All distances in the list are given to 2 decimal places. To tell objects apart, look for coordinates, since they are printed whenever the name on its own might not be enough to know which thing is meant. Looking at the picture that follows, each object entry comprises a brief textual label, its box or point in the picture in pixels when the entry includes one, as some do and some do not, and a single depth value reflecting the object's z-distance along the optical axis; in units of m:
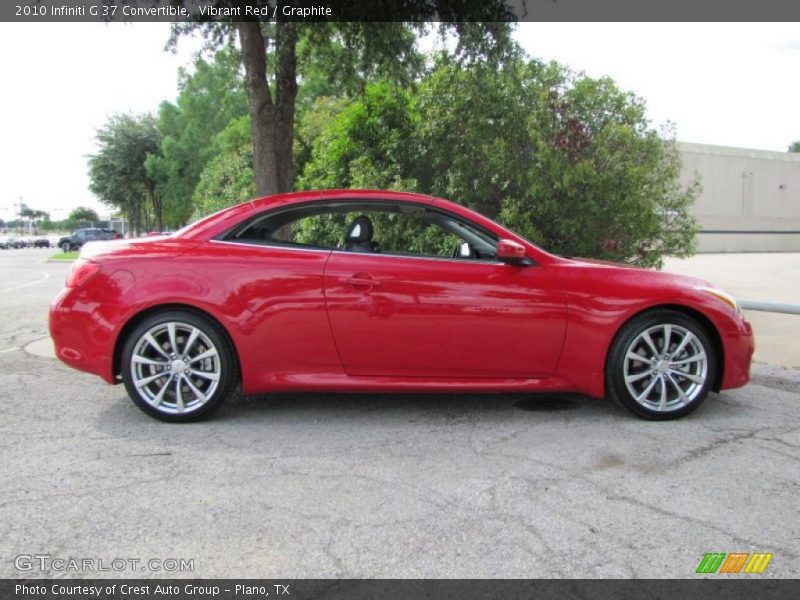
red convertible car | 4.16
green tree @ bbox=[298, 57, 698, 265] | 8.15
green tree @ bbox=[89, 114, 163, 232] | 40.44
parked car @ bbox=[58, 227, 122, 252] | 50.66
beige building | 38.69
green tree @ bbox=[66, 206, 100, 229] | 129.34
